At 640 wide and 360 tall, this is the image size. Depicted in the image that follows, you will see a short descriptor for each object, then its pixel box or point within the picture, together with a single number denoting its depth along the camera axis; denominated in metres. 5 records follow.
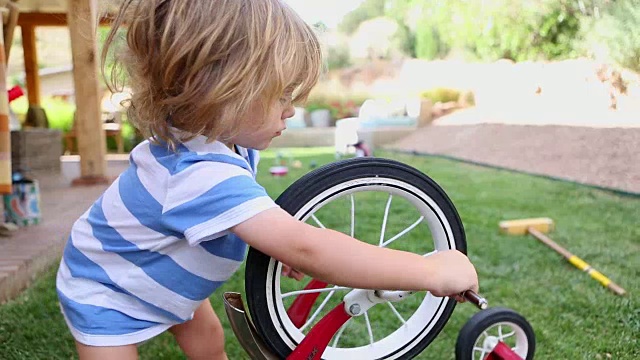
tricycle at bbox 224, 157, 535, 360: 0.99
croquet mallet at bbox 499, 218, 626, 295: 2.44
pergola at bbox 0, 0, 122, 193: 3.87
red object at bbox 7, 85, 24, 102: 2.46
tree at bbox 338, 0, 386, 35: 20.27
